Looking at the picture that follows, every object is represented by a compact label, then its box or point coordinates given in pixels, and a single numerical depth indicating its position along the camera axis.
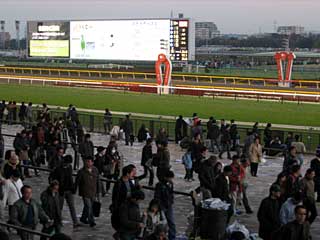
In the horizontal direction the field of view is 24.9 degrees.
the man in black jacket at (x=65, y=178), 13.46
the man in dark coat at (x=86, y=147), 18.19
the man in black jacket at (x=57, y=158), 15.53
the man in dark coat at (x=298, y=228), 9.32
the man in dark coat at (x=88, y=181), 13.40
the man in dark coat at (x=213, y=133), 25.16
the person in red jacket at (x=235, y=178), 14.90
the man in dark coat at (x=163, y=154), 17.03
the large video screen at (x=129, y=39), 75.38
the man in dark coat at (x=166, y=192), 12.22
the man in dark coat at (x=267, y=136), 24.80
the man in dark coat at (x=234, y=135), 25.02
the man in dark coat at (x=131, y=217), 10.52
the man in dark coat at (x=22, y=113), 32.56
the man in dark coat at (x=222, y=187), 13.34
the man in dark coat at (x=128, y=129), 27.80
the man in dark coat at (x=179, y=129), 27.57
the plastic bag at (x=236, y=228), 11.24
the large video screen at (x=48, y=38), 87.31
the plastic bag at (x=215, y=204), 12.71
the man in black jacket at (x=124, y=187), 11.81
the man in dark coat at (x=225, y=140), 24.50
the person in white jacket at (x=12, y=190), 12.15
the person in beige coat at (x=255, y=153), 20.31
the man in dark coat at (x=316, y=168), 15.99
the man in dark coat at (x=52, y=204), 11.70
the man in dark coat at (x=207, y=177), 14.14
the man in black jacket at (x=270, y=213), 11.02
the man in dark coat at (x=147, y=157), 18.30
